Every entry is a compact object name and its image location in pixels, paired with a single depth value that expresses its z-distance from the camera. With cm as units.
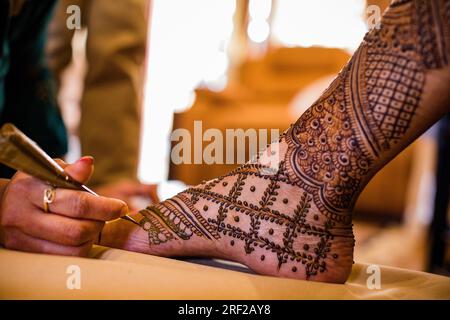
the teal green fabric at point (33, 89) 110
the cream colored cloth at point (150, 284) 53
